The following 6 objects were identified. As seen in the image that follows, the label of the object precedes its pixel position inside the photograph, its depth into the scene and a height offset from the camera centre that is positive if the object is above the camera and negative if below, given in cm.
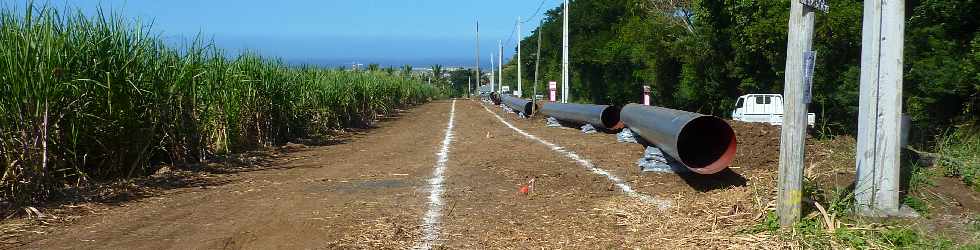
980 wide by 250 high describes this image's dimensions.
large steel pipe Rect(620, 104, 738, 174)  964 -84
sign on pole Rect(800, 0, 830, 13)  633 +52
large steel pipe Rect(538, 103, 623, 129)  2050 -108
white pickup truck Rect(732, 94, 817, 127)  2825 -126
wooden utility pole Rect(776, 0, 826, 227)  645 -32
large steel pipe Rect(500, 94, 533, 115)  3502 -136
